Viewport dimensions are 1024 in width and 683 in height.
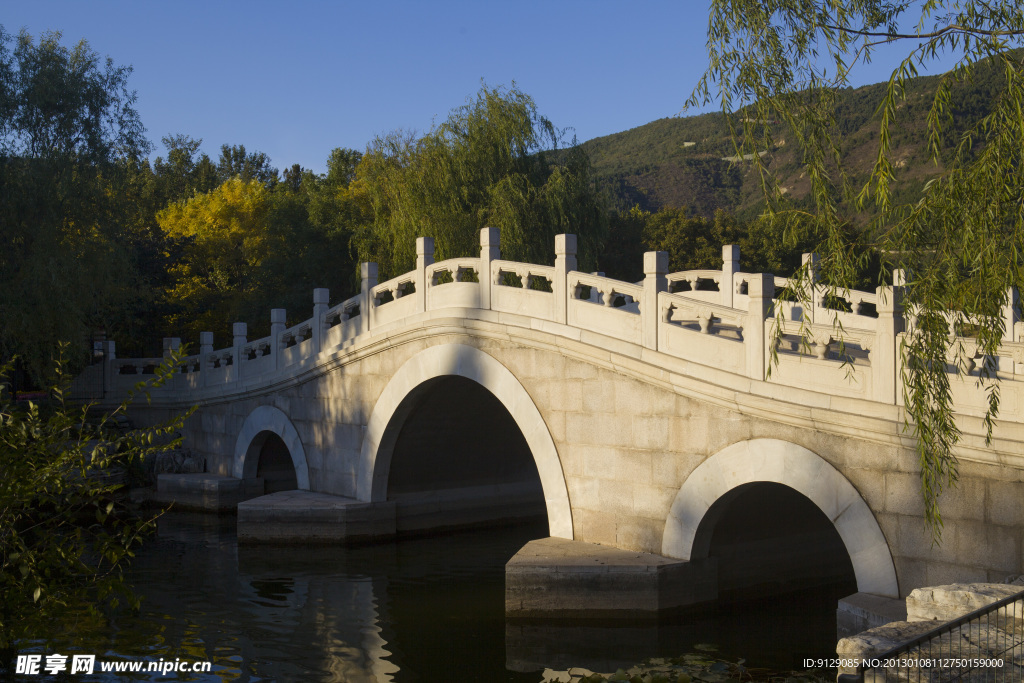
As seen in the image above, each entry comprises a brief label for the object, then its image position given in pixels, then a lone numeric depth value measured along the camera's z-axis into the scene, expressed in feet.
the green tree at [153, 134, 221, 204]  164.14
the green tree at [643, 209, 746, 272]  100.78
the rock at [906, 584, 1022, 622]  18.22
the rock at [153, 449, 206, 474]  58.75
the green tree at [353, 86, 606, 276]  66.08
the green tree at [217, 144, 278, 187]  194.90
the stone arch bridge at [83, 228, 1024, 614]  24.29
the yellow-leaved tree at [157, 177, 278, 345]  80.89
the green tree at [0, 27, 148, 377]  51.80
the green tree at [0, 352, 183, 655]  14.94
